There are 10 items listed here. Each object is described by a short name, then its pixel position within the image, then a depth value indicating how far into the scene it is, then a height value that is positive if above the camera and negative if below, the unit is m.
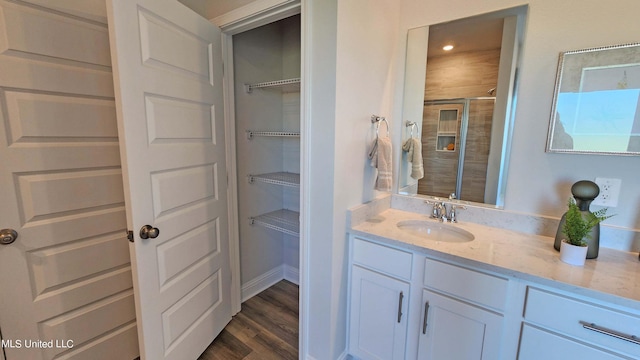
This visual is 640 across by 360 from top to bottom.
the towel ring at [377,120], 1.59 +0.15
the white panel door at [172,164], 1.12 -0.11
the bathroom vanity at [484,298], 0.93 -0.62
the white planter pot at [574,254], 1.06 -0.42
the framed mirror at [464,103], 1.46 +0.26
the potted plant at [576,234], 1.07 -0.35
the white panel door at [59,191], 1.08 -0.24
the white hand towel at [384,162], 1.50 -0.09
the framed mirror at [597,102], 1.18 +0.22
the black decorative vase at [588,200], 1.14 -0.22
